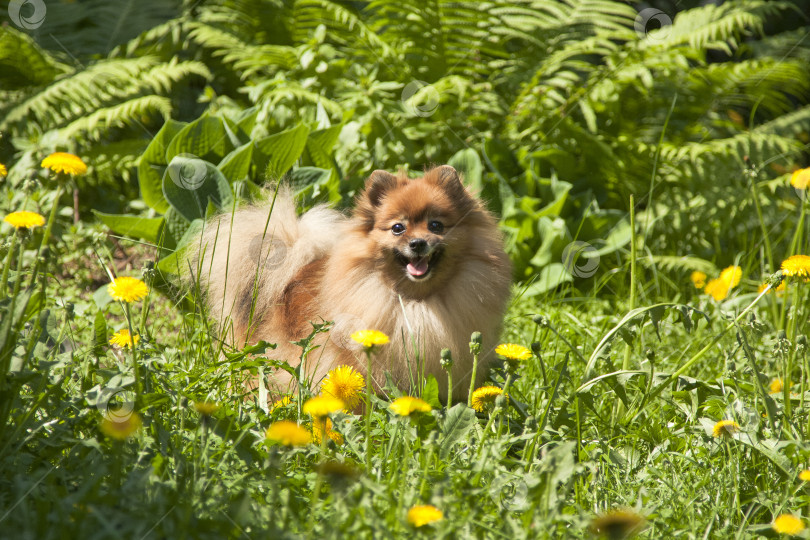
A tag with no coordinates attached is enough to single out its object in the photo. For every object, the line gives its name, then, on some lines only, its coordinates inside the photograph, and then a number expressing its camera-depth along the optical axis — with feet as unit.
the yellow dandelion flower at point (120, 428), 9.46
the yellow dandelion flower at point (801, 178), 16.56
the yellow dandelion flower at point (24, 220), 12.05
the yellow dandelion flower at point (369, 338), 11.91
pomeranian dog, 18.66
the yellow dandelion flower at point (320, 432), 13.83
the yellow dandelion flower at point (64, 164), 12.34
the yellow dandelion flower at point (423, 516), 9.25
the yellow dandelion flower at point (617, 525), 8.32
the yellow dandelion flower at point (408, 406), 11.13
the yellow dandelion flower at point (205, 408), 10.28
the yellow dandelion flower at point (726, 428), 13.73
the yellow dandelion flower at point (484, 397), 14.55
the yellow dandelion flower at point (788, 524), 10.12
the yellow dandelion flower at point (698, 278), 25.30
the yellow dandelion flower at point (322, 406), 10.38
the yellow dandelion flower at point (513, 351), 14.06
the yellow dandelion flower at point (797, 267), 14.85
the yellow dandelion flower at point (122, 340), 14.48
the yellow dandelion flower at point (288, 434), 9.20
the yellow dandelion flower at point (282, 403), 14.90
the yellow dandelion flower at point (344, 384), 14.90
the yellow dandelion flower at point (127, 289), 13.03
